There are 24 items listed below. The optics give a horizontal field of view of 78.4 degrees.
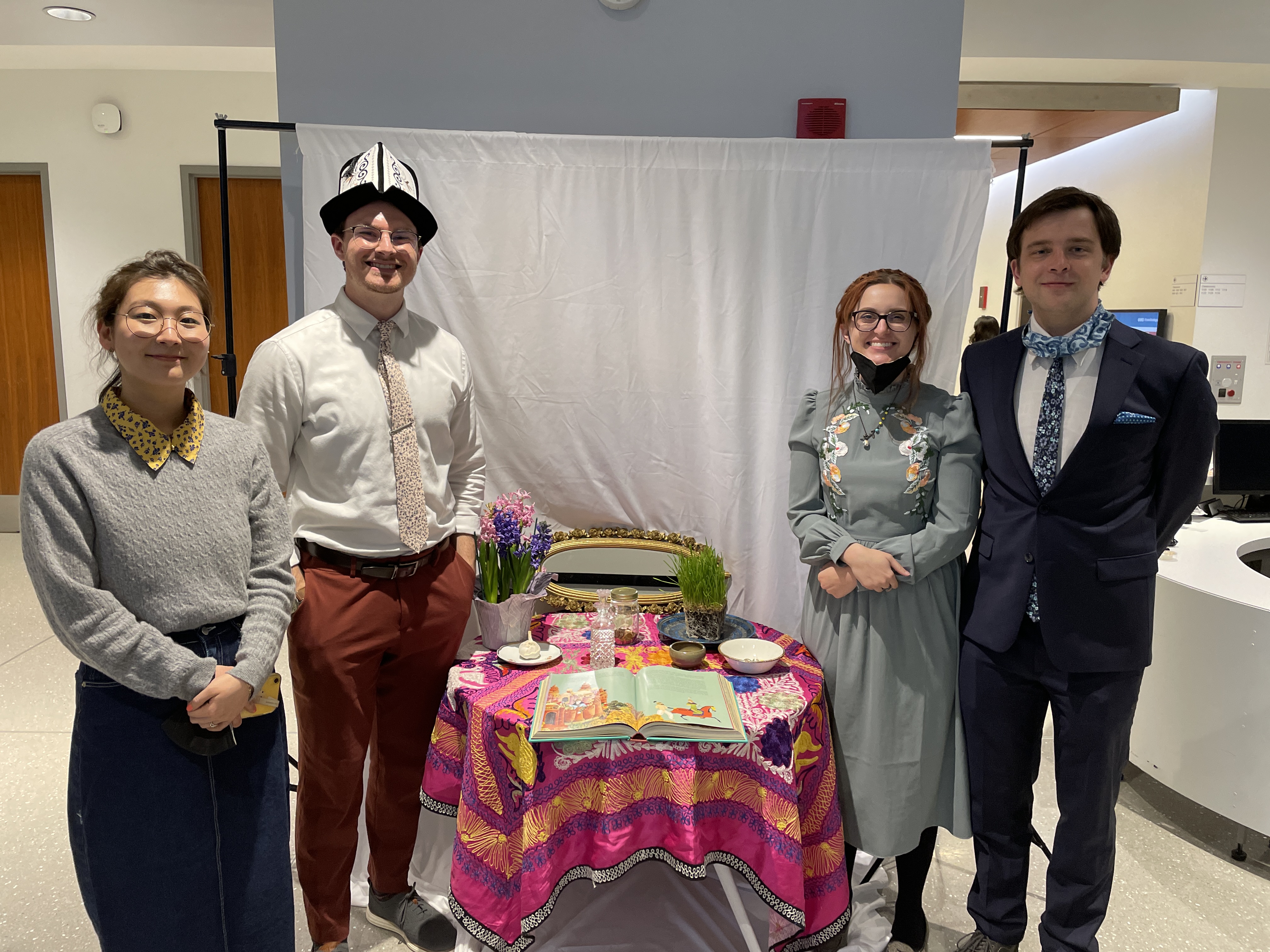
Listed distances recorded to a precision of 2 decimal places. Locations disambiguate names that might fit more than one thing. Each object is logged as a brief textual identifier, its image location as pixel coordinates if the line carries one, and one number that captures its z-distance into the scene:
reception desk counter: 2.36
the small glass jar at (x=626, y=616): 2.11
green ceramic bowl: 1.92
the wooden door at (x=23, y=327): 5.77
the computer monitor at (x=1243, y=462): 3.68
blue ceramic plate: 2.08
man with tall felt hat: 1.77
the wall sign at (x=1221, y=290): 5.31
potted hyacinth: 2.01
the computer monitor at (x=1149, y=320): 5.49
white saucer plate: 1.94
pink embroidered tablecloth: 1.63
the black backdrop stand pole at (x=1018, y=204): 2.22
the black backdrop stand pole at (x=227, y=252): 2.14
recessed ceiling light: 3.51
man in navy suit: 1.66
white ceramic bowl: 1.88
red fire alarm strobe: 2.32
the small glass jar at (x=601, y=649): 1.96
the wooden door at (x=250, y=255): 5.62
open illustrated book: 1.62
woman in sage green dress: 1.79
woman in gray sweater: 1.27
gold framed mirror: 2.37
